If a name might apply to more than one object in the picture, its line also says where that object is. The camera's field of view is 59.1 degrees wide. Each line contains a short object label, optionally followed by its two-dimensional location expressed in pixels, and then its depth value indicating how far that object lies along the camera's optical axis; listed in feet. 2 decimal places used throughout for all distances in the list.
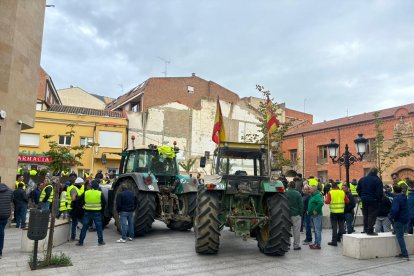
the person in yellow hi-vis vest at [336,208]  30.48
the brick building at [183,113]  113.70
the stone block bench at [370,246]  25.52
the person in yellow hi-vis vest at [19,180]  40.09
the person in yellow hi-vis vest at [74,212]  31.30
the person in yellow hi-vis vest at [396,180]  37.01
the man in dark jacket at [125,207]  30.01
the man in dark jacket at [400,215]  25.73
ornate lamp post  40.34
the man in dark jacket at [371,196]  26.94
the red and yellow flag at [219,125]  40.67
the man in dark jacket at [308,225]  32.50
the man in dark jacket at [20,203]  38.22
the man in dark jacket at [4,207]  24.48
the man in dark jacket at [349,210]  31.77
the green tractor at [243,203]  24.82
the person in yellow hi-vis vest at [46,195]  39.19
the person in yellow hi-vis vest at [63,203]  37.99
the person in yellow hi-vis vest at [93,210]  29.30
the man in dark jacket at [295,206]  29.73
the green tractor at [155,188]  32.19
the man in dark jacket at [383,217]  29.56
